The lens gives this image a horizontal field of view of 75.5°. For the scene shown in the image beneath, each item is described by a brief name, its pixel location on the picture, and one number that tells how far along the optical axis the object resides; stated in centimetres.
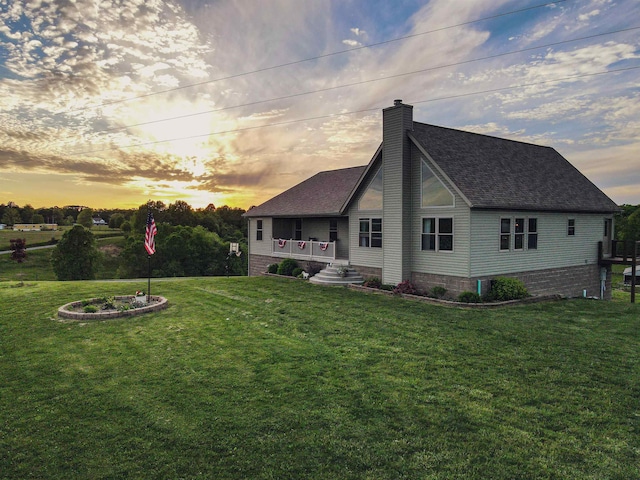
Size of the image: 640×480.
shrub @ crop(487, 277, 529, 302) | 1636
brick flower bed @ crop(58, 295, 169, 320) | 1319
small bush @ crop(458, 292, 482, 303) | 1590
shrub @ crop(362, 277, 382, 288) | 1917
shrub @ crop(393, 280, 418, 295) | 1756
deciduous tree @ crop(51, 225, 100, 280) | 4969
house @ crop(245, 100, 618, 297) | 1689
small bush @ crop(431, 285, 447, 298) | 1697
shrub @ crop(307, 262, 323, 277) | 2372
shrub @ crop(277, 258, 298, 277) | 2486
